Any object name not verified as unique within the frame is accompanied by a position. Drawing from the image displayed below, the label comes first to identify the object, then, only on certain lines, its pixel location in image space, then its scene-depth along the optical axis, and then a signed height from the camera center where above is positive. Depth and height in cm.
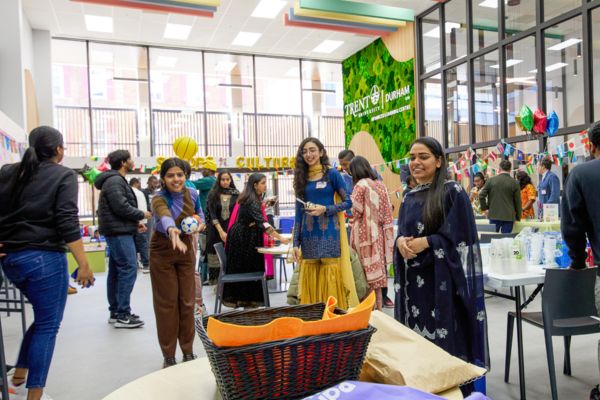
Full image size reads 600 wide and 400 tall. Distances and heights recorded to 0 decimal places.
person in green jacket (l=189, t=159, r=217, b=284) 598 +13
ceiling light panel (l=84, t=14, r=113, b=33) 964 +371
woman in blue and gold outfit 334 -24
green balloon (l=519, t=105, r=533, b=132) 641 +98
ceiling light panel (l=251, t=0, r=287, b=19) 918 +373
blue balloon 652 +92
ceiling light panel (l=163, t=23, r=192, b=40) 1024 +371
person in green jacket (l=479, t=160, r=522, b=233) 618 -16
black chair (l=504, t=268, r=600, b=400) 236 -58
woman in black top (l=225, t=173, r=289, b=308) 439 -50
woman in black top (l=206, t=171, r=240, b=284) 528 -11
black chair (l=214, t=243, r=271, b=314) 416 -72
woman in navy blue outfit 207 -31
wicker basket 76 -28
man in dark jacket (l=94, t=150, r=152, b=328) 410 -21
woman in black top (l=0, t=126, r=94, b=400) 243 -18
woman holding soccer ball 307 -44
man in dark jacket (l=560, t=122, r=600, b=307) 208 -8
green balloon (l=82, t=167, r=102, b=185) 872 +48
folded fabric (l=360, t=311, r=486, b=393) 83 -31
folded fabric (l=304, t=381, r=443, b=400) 67 -29
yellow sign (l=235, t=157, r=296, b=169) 1113 +79
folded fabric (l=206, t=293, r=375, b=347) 76 -22
